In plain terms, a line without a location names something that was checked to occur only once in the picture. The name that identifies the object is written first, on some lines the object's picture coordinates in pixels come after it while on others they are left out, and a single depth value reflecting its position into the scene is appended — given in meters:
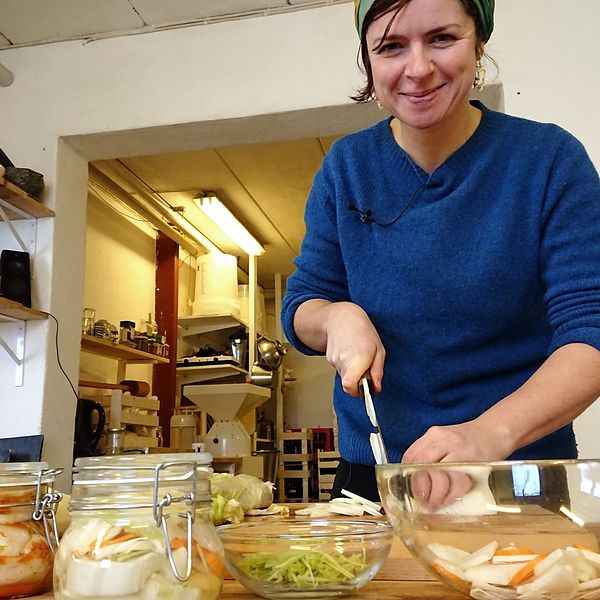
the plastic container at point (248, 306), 5.32
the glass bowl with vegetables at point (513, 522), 0.41
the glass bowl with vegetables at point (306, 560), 0.48
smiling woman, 0.84
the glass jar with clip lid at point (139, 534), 0.41
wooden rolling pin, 3.79
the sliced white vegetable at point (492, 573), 0.41
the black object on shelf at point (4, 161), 2.39
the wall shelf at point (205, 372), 4.73
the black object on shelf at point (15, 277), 2.33
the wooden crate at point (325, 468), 5.22
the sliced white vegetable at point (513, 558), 0.41
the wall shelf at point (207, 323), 4.84
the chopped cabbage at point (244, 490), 1.11
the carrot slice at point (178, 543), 0.43
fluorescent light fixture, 4.26
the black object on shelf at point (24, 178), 2.40
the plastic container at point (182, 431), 4.14
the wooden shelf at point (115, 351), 3.35
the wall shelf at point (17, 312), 2.20
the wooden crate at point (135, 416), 3.26
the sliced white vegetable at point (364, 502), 0.95
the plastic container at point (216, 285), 4.89
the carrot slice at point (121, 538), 0.43
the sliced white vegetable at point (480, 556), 0.42
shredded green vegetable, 0.48
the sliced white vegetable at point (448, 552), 0.43
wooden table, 0.48
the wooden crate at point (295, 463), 5.46
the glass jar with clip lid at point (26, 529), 0.50
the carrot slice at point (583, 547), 0.41
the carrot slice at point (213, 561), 0.45
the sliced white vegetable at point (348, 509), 0.91
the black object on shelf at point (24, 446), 2.24
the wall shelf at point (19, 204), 2.26
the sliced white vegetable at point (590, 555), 0.41
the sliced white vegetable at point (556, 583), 0.39
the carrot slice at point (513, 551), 0.42
